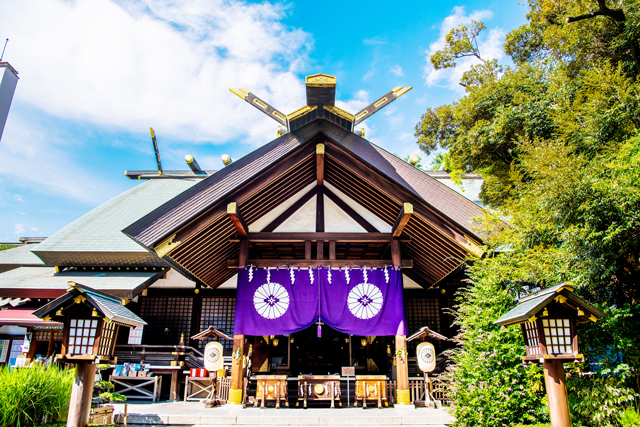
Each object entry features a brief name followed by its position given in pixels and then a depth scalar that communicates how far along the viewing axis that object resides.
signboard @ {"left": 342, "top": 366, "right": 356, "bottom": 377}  9.87
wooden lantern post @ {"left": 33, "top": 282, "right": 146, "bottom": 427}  5.07
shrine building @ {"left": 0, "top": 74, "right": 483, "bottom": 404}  9.12
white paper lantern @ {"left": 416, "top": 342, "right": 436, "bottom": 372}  9.63
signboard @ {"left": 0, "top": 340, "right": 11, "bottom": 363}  13.02
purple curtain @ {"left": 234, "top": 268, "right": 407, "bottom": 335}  9.72
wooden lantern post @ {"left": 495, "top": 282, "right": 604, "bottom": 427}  4.56
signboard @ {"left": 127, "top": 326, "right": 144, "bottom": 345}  12.39
